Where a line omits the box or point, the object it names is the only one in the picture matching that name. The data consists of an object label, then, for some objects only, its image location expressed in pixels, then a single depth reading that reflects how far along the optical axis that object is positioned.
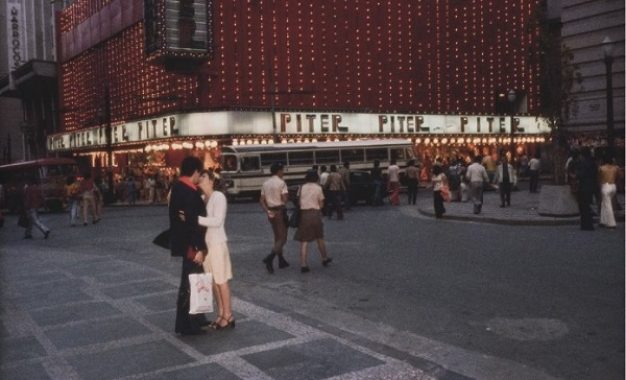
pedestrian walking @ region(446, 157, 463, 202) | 24.28
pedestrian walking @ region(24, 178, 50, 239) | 17.06
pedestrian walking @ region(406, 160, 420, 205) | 23.50
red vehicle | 31.41
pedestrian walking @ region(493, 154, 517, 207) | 19.30
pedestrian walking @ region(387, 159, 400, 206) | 23.44
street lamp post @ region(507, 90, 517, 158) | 25.85
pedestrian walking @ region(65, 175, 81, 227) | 20.69
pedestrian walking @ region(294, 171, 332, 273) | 9.86
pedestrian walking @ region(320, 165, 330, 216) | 19.60
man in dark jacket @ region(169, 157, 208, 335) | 6.05
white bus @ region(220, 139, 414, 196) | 30.08
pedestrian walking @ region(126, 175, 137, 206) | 31.28
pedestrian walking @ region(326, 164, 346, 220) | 19.02
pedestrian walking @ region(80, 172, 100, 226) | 20.69
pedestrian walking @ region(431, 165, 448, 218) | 17.31
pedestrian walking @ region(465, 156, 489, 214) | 17.44
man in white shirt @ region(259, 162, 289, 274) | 10.11
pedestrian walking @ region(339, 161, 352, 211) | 21.80
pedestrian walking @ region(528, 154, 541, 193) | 26.14
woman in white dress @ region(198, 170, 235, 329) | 6.42
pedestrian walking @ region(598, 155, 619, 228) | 13.71
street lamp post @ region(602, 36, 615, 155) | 16.60
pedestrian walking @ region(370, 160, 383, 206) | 23.66
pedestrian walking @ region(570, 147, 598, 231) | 13.61
